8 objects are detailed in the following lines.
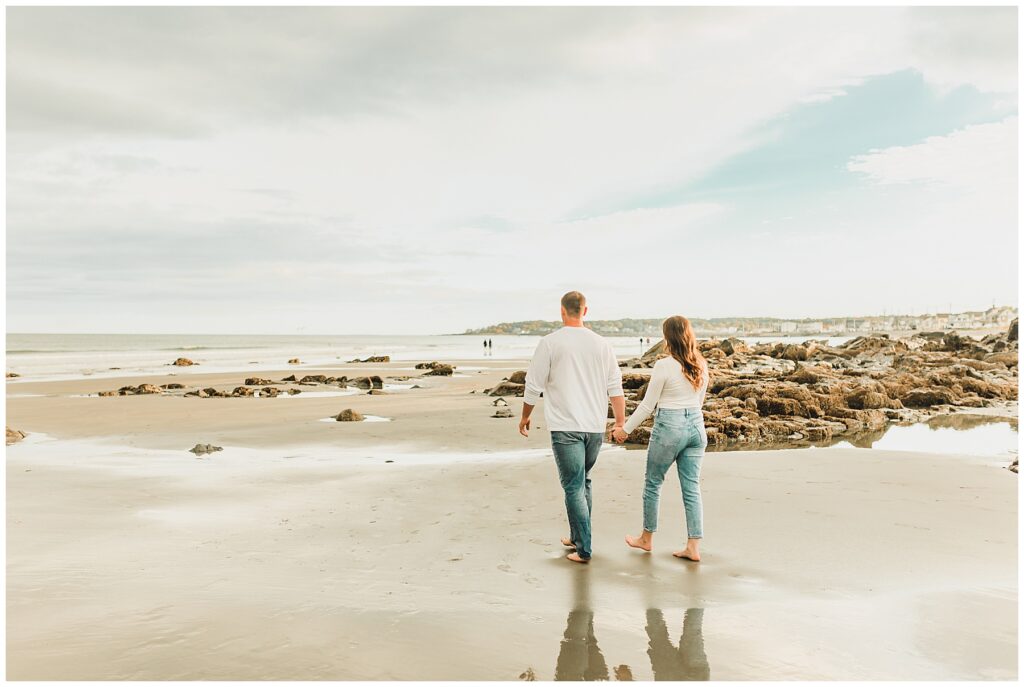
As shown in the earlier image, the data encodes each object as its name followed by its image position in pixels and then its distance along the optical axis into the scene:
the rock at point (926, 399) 14.15
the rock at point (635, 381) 15.92
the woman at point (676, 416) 5.09
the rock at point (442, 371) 28.44
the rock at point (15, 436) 10.88
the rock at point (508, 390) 18.41
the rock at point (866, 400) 12.99
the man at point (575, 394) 5.00
